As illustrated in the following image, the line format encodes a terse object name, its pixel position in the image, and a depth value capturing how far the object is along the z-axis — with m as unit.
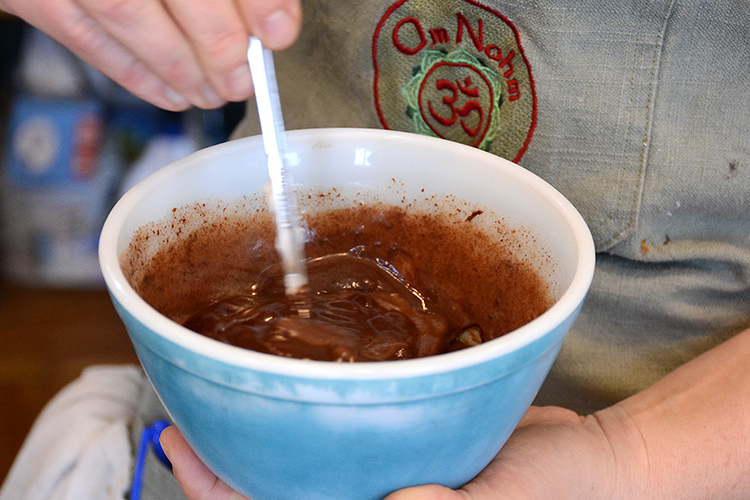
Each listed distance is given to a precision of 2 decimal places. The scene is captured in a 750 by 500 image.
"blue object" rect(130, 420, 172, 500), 0.75
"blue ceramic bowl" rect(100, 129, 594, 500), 0.35
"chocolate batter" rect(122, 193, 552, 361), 0.47
